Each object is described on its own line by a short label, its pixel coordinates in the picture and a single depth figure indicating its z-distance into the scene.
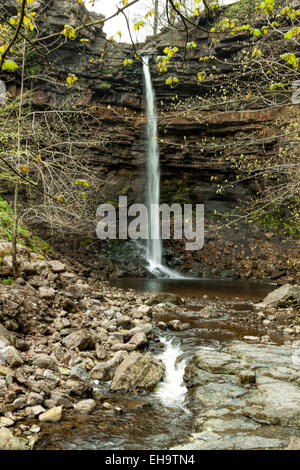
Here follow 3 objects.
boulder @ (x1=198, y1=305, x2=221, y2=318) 8.20
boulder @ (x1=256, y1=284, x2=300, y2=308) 9.27
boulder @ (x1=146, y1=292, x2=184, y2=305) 9.38
